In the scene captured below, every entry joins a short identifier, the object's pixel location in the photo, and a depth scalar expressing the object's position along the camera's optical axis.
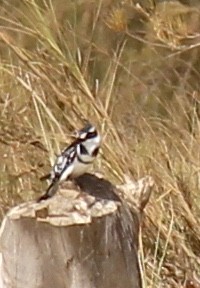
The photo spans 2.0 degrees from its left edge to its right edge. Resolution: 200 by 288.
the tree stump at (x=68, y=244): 10.62
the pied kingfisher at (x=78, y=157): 10.85
